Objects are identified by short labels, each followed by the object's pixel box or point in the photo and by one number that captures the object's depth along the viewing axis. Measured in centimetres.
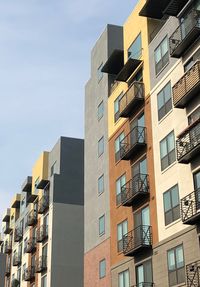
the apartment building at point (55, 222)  5928
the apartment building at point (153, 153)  3341
